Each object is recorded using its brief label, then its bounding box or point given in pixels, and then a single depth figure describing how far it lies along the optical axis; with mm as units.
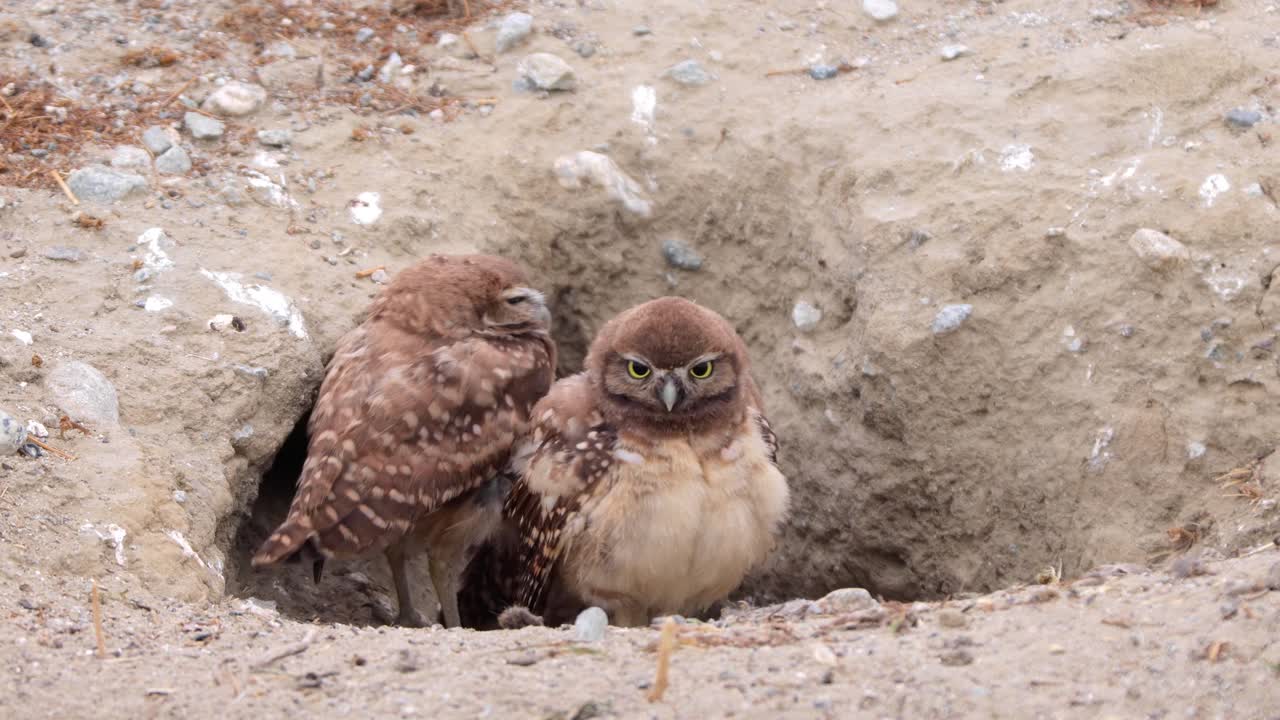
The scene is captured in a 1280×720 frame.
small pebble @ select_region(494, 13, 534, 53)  14016
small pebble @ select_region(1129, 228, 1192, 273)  10805
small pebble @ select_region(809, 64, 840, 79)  13477
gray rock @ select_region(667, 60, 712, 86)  13633
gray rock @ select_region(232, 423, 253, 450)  10781
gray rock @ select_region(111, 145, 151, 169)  12323
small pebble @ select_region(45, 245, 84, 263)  11250
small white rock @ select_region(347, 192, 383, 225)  12594
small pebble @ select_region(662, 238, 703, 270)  13734
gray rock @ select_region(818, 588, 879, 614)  8937
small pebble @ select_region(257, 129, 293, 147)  12898
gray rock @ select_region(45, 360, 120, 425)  9906
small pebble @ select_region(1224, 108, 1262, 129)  11570
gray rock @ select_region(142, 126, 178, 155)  12547
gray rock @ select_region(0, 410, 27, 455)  9164
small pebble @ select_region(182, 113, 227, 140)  12828
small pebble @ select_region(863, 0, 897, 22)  13953
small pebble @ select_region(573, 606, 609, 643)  7960
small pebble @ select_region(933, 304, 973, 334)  11453
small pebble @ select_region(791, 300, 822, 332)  12891
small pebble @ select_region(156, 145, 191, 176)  12422
